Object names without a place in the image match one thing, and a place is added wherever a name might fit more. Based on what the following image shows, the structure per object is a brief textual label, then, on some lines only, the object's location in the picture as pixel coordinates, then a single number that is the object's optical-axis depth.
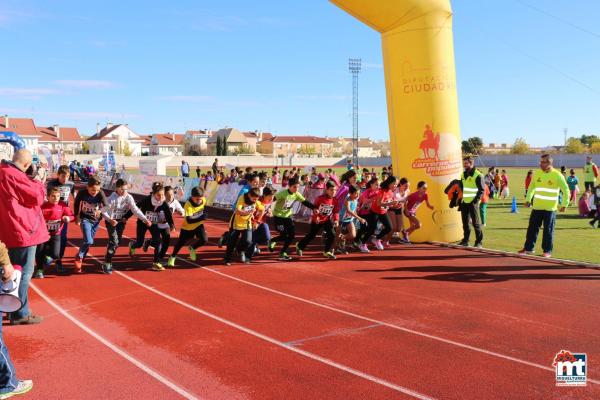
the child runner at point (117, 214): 9.62
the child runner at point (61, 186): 9.51
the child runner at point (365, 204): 12.17
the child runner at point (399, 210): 12.42
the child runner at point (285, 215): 11.15
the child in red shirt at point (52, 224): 9.11
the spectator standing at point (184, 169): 31.53
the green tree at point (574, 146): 99.50
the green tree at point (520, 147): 108.94
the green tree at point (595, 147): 95.73
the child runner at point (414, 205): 12.39
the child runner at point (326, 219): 11.04
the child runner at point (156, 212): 10.05
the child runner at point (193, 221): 10.18
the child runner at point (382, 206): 12.05
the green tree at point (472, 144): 95.47
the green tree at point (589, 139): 111.75
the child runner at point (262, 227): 10.93
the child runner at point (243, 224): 10.34
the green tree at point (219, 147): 108.25
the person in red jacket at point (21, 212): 5.75
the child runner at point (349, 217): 11.57
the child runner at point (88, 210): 9.68
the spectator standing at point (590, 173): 20.89
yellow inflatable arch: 12.12
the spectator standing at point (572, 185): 21.62
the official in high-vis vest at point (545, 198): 10.37
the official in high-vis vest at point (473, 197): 12.12
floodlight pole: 72.54
